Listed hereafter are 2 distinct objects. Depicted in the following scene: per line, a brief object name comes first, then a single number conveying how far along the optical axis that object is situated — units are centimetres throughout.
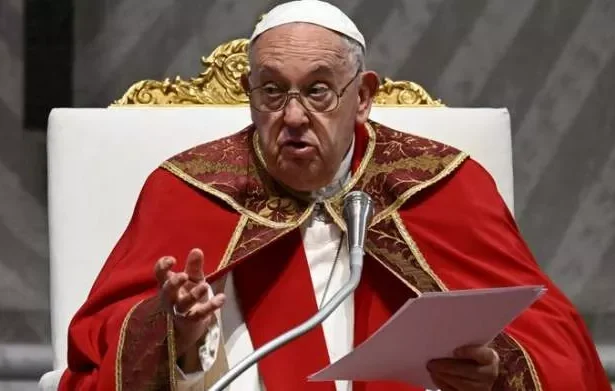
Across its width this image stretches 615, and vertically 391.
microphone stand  1353
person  1408
